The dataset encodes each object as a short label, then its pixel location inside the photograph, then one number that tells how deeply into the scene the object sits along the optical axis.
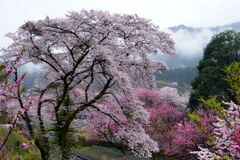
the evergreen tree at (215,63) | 19.75
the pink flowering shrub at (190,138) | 11.40
